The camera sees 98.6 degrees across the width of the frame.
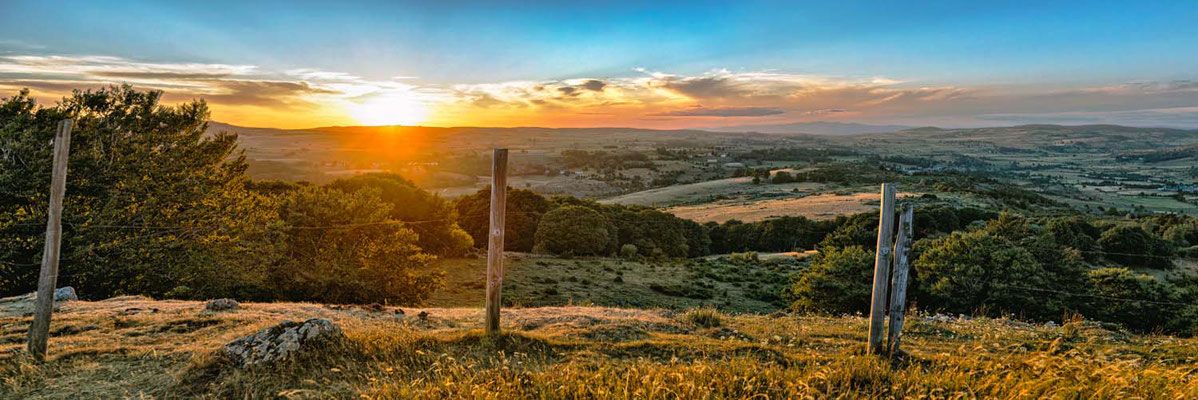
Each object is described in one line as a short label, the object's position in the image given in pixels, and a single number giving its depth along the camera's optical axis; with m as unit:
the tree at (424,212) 39.12
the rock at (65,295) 14.46
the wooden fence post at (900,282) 7.18
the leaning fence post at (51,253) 7.71
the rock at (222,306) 12.42
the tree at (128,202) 16.53
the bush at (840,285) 25.30
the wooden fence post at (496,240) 7.94
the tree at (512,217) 50.34
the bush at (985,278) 24.69
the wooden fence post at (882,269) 7.23
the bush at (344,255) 21.17
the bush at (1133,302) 21.53
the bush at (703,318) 11.86
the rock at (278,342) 6.35
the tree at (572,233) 47.53
